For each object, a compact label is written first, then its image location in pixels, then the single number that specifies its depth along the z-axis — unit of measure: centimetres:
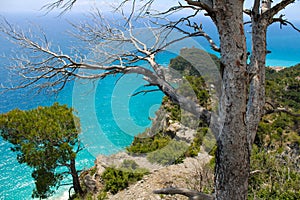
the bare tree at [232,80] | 169
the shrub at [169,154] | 830
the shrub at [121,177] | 771
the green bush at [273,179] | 432
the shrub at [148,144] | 1005
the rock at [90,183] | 882
